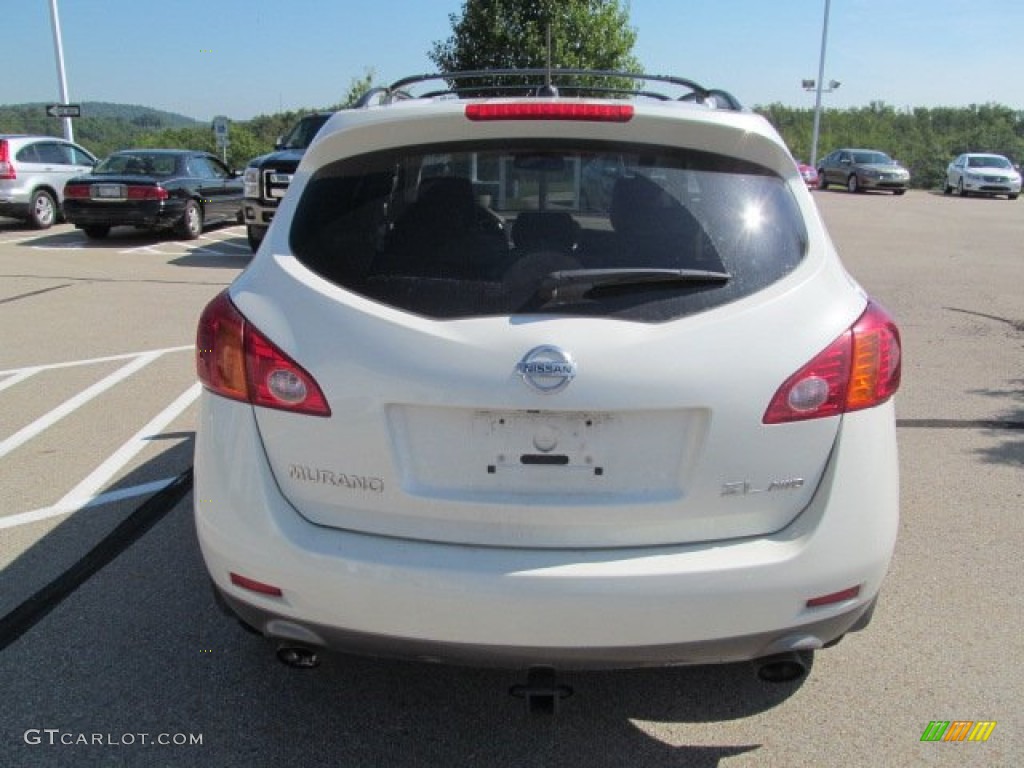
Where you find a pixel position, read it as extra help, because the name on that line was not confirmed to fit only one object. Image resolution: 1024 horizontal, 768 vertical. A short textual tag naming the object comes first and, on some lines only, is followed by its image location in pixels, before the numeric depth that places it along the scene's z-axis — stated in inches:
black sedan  573.3
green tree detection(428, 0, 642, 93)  789.9
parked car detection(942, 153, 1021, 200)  1290.6
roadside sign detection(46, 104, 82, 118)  927.0
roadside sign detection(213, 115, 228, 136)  1143.0
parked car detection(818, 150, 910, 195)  1298.0
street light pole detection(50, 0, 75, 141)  969.5
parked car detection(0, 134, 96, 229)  636.1
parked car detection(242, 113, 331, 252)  480.3
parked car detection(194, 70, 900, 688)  80.7
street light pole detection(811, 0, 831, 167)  1765.5
